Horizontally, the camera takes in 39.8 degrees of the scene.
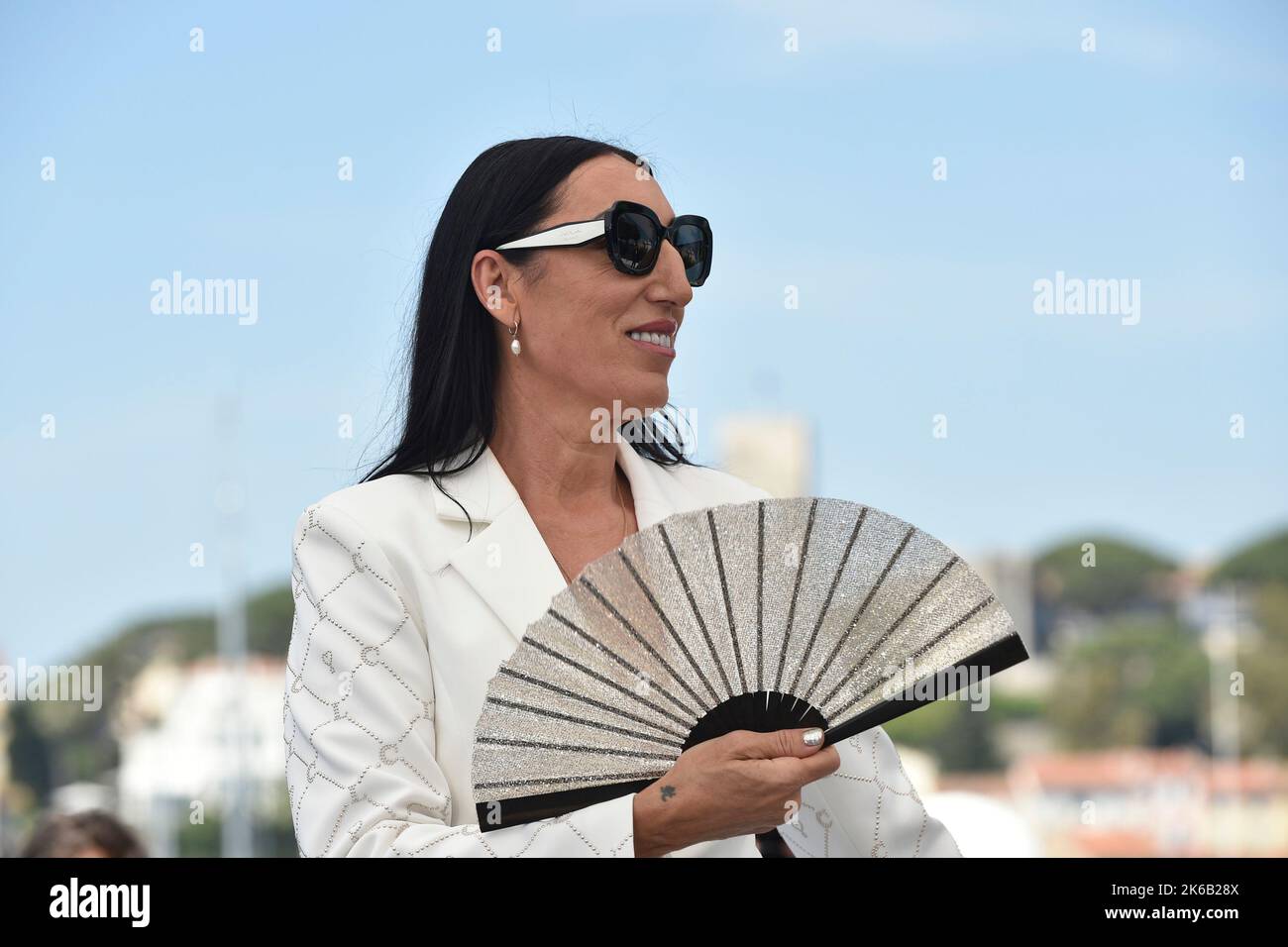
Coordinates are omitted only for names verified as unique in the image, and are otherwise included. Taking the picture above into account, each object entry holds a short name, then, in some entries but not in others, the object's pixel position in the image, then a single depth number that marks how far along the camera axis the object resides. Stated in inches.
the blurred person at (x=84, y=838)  186.7
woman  118.9
